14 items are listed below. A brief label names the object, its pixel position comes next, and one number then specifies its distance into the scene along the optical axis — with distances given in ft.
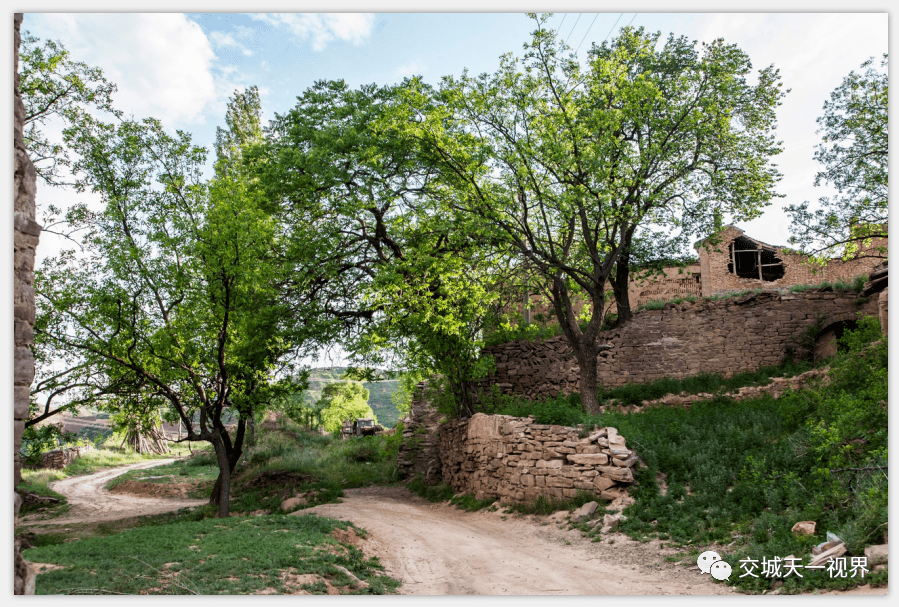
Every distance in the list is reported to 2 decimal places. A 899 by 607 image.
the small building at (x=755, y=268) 56.70
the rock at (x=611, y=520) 26.55
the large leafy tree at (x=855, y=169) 39.58
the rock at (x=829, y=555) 16.80
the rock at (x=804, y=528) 19.25
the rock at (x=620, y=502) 27.91
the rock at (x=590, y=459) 30.25
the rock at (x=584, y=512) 28.35
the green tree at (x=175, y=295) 33.58
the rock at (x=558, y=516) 29.45
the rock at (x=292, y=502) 39.65
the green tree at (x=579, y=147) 35.91
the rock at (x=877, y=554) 15.97
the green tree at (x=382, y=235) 38.29
